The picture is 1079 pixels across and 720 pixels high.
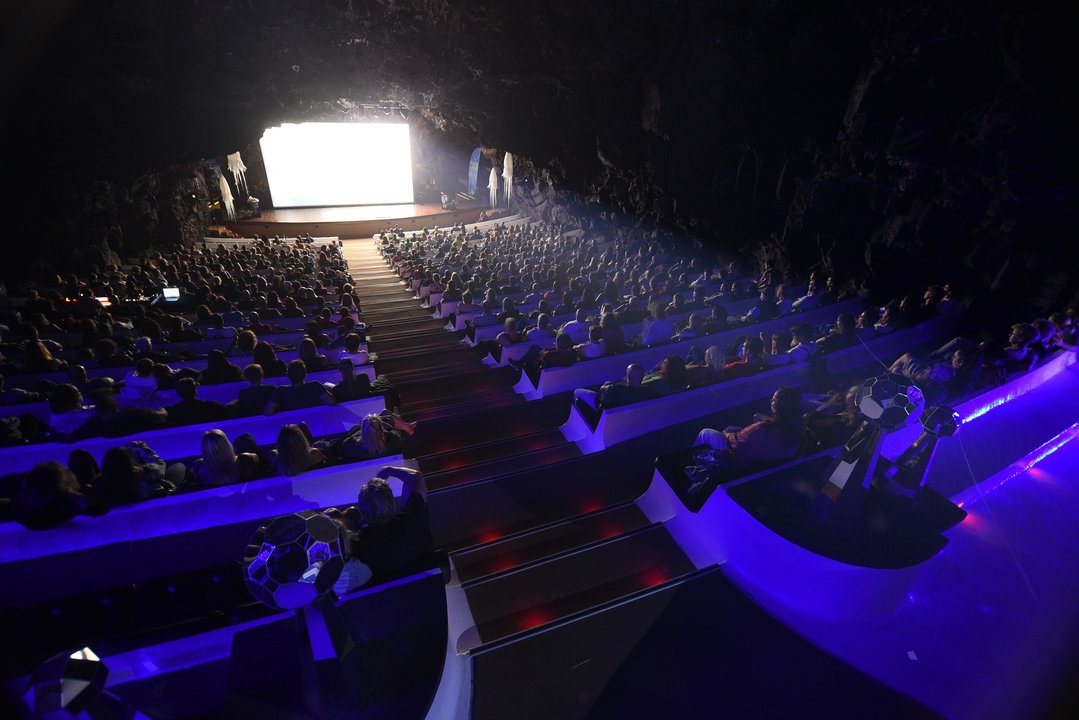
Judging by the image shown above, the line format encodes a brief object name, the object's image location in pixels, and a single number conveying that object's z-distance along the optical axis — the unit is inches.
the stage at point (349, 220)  895.7
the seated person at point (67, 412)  183.5
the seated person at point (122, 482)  136.9
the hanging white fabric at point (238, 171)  977.8
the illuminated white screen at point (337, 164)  1003.9
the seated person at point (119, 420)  179.0
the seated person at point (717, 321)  307.1
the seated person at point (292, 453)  153.9
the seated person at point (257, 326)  310.7
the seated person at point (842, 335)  267.9
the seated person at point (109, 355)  248.7
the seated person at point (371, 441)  170.7
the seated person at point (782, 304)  366.3
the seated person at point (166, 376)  217.8
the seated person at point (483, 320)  343.9
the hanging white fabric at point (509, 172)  1030.5
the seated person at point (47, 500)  128.0
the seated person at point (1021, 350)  241.6
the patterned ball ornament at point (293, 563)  72.2
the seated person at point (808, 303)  373.4
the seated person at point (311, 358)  248.7
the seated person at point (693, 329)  295.9
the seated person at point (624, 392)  205.9
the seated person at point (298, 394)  202.5
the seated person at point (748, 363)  232.7
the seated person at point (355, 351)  267.9
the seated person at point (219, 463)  145.9
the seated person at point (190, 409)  188.7
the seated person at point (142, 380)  217.9
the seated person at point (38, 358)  249.0
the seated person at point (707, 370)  222.5
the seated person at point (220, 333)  307.9
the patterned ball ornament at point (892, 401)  125.7
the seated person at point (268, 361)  244.7
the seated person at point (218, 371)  229.6
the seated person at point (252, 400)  203.5
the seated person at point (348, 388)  212.1
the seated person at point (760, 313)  333.7
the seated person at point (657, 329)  300.4
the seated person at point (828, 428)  174.3
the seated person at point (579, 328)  302.7
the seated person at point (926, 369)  212.8
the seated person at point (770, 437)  165.5
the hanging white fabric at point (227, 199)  906.7
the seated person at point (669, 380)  212.8
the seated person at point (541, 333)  296.3
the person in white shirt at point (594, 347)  265.2
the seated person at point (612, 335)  267.9
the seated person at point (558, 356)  253.9
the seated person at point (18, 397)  213.0
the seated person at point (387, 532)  114.3
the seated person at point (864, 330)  287.0
